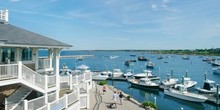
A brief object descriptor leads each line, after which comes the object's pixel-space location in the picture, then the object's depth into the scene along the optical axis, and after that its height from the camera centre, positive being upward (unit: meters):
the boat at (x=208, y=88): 28.63 -7.21
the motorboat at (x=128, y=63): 71.20 -6.14
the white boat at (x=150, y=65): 64.97 -6.44
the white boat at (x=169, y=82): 33.53 -7.03
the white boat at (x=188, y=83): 32.66 -7.05
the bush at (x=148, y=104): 16.43 -5.93
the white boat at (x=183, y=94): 25.37 -7.64
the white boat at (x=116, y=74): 44.66 -6.99
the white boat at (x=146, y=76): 42.00 -7.06
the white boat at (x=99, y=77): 41.08 -7.50
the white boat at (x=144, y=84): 33.05 -7.62
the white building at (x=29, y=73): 8.93 -1.64
